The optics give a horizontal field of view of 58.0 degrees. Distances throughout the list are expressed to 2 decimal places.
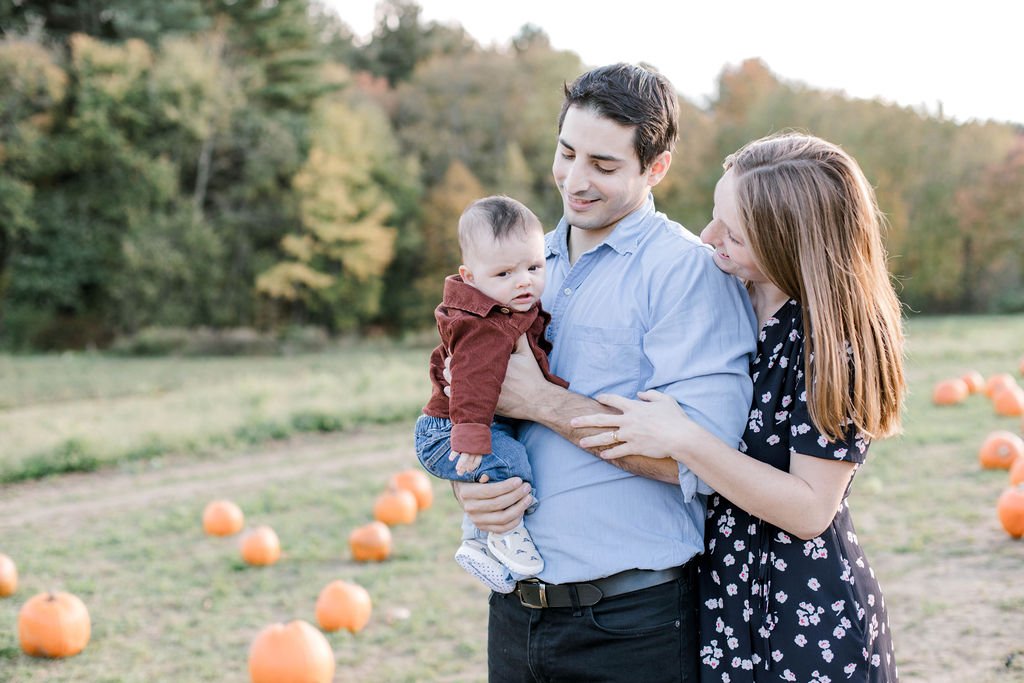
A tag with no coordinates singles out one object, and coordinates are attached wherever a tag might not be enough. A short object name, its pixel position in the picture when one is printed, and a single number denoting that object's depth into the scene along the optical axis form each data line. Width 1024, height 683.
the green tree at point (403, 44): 53.41
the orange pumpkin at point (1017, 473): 6.41
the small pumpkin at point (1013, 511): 5.68
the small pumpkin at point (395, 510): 7.23
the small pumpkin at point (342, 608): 5.20
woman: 2.17
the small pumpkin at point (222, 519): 7.23
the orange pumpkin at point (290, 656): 4.42
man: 2.32
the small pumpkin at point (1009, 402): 9.62
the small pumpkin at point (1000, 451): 7.48
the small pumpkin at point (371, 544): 6.46
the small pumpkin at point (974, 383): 11.56
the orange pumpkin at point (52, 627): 4.89
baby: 2.41
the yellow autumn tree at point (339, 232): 37.91
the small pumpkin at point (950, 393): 10.84
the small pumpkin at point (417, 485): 7.68
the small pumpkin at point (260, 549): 6.45
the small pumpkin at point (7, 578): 5.88
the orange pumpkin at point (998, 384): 10.12
